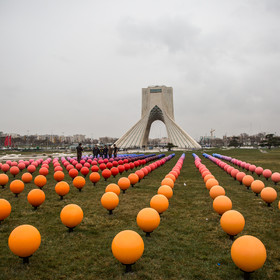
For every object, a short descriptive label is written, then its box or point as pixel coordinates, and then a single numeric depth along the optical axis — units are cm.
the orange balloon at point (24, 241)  430
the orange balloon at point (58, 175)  1200
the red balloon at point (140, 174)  1270
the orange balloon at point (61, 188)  910
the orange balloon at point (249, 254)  379
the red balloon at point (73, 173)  1293
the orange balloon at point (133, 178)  1127
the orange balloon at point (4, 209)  631
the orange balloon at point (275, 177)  1185
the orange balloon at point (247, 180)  1082
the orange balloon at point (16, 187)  943
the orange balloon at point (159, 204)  689
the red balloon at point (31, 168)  1519
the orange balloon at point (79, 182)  1050
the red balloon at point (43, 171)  1331
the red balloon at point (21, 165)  1759
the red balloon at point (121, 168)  1524
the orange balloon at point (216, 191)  807
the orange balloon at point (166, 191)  822
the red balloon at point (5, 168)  1538
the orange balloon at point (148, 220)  550
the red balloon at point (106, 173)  1322
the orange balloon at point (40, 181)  1064
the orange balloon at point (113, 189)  850
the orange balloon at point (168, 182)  963
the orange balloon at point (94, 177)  1176
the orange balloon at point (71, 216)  584
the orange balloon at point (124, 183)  1001
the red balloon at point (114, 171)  1392
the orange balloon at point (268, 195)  807
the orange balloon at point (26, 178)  1207
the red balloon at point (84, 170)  1396
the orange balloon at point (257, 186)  950
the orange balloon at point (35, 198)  773
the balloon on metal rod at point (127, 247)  404
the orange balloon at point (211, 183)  940
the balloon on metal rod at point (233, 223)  535
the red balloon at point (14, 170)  1421
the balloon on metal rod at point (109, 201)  725
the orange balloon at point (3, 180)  1131
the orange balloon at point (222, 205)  676
